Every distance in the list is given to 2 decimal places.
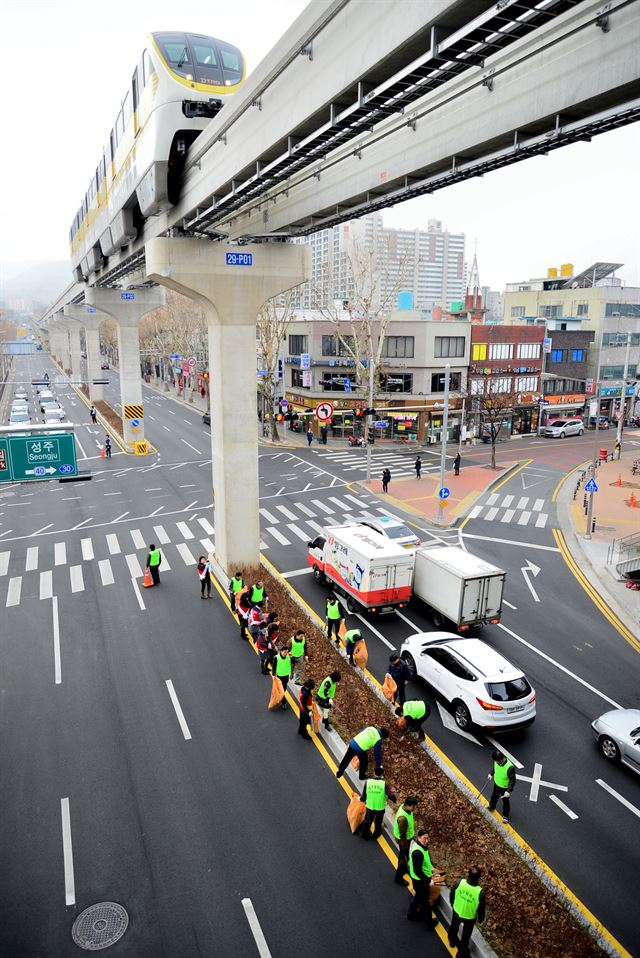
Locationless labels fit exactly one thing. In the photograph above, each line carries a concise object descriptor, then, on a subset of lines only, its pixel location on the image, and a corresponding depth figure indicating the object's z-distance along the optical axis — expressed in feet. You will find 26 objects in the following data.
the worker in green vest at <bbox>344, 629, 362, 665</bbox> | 56.75
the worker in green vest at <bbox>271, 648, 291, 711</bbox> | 51.06
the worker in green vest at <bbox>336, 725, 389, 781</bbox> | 39.42
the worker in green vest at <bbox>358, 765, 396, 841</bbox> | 36.50
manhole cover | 31.40
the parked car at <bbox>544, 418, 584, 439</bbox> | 205.57
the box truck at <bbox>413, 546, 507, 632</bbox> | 62.69
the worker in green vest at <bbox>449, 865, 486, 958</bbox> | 28.78
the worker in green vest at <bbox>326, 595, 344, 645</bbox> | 61.36
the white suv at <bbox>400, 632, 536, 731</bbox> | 47.44
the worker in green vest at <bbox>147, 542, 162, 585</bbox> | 75.77
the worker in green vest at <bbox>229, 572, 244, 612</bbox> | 67.62
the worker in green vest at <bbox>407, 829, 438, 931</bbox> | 31.24
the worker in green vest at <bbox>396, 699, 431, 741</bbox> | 45.96
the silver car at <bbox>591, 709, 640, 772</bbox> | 44.34
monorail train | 57.16
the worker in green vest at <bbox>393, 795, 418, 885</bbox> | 33.61
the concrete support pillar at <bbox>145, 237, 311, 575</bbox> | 70.08
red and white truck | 65.82
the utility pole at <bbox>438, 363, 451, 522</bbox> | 108.68
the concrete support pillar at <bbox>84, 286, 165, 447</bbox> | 165.78
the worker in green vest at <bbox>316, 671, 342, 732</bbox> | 47.56
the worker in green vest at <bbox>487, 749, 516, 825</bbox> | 38.81
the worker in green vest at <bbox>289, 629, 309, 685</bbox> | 54.19
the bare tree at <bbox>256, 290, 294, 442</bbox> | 165.99
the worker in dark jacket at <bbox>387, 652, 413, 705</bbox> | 50.75
